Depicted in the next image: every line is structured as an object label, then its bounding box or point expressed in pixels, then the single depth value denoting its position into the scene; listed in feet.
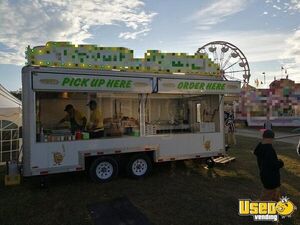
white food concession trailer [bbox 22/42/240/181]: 17.99
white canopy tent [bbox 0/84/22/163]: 24.90
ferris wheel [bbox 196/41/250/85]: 80.09
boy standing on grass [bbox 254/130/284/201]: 12.88
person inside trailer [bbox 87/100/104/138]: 20.71
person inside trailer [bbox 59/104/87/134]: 22.32
